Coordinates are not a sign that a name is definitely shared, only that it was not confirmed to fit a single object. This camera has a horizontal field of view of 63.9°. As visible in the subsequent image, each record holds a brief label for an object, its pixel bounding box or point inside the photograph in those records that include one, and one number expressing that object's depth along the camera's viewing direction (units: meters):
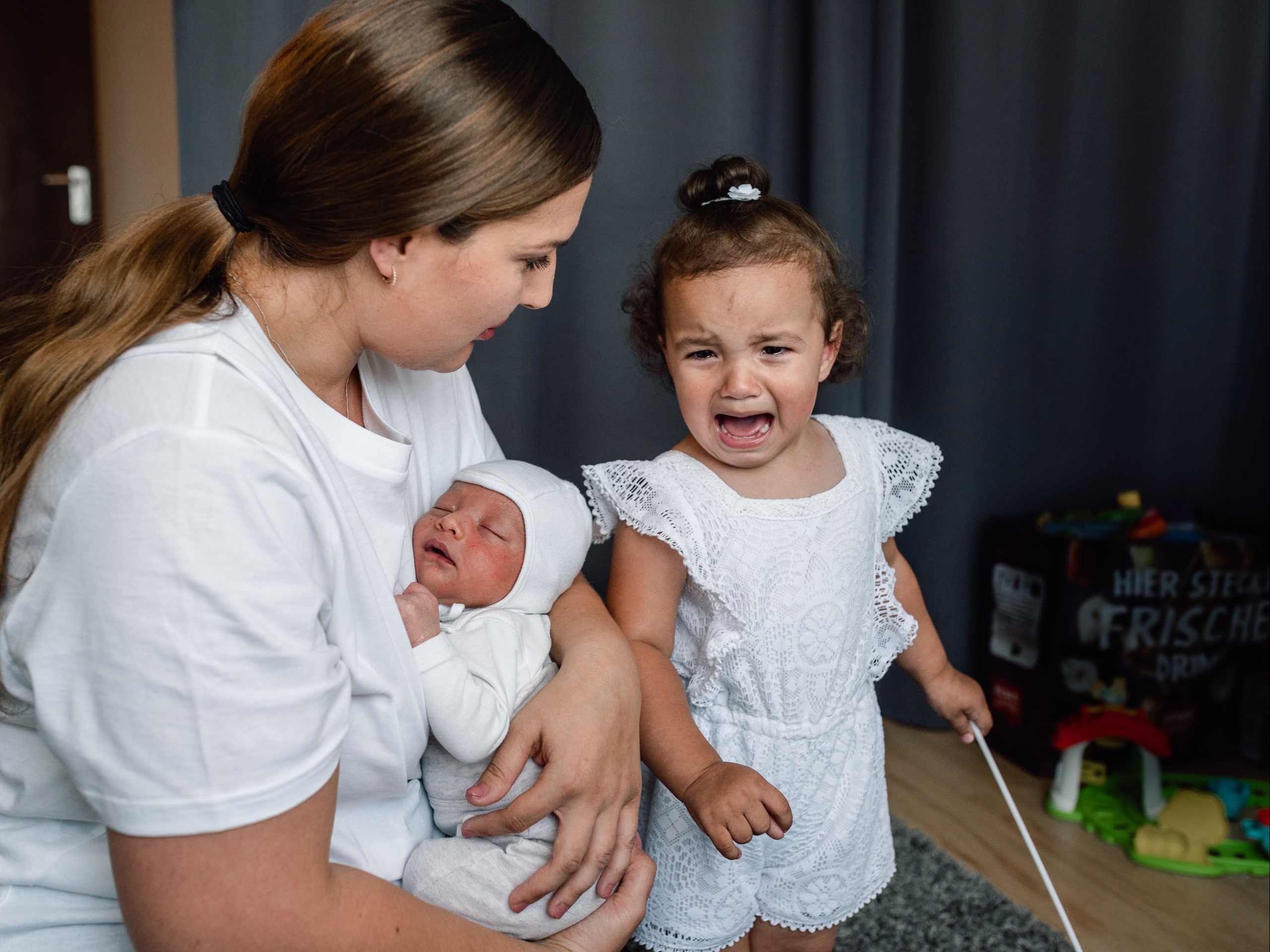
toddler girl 1.23
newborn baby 0.94
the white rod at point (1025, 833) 1.06
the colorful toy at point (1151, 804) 1.87
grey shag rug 1.62
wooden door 2.38
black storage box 2.10
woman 0.66
